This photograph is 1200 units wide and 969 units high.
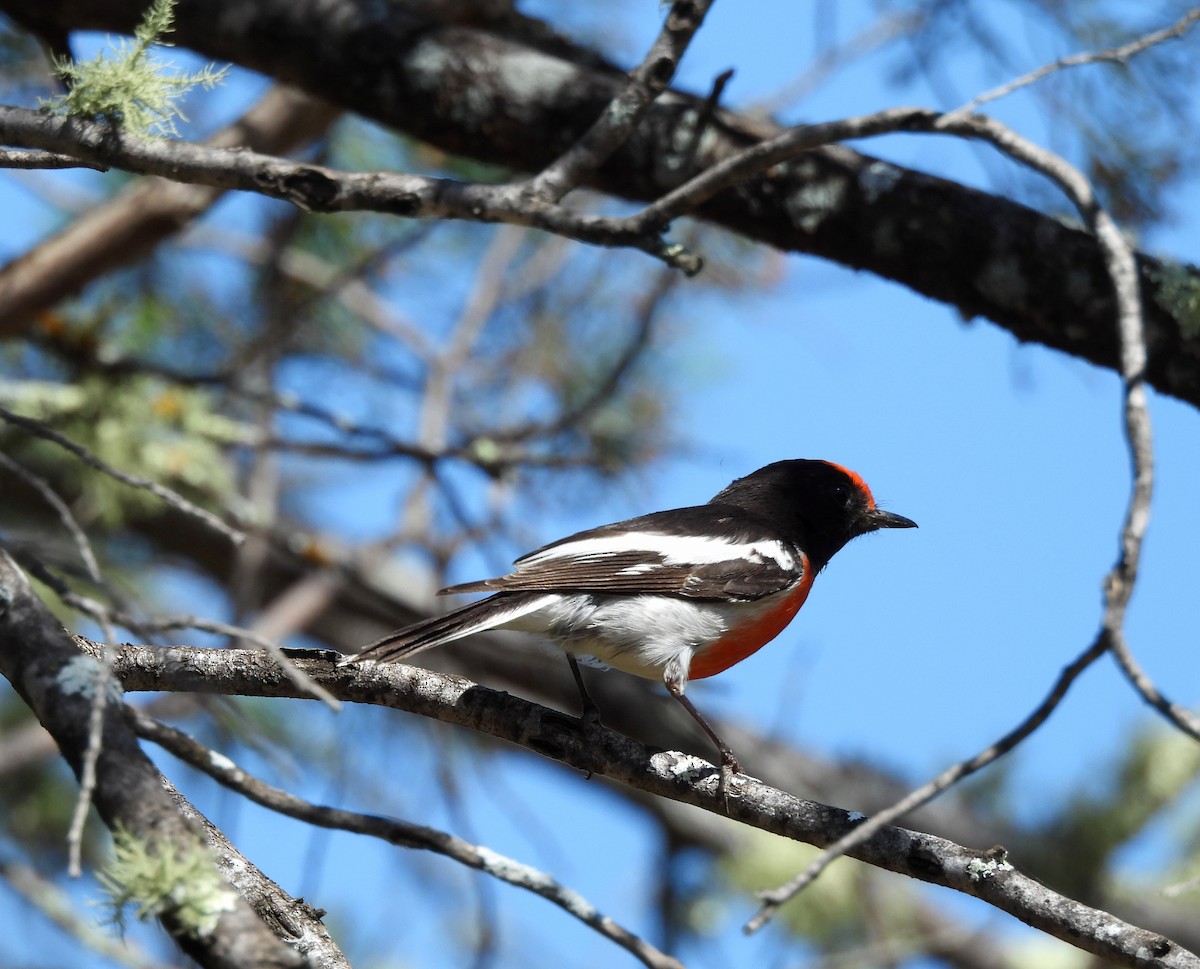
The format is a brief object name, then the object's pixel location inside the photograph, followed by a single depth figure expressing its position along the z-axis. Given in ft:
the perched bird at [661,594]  22.80
